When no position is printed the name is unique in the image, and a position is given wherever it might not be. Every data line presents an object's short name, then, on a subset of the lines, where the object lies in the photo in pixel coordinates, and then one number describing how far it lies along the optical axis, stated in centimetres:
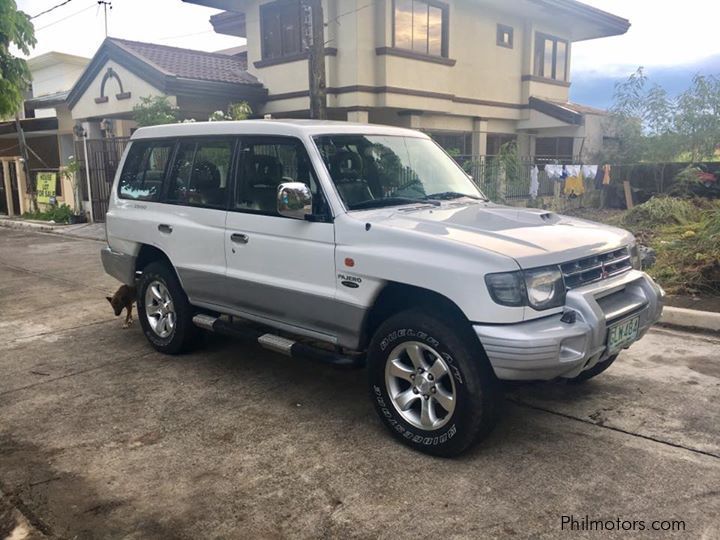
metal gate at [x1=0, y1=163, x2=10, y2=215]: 2225
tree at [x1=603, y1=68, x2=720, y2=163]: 1477
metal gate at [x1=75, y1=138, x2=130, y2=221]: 1664
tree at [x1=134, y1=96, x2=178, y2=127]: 1352
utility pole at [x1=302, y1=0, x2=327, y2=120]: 991
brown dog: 654
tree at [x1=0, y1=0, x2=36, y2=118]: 809
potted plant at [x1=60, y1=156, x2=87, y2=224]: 1734
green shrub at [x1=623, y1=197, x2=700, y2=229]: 1043
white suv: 342
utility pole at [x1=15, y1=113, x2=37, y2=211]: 1998
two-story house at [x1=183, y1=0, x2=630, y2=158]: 1457
